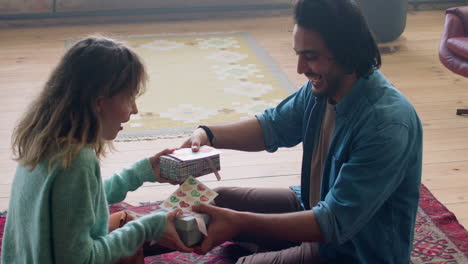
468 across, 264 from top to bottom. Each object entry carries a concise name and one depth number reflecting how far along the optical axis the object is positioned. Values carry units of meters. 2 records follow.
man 2.51
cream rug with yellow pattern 4.38
